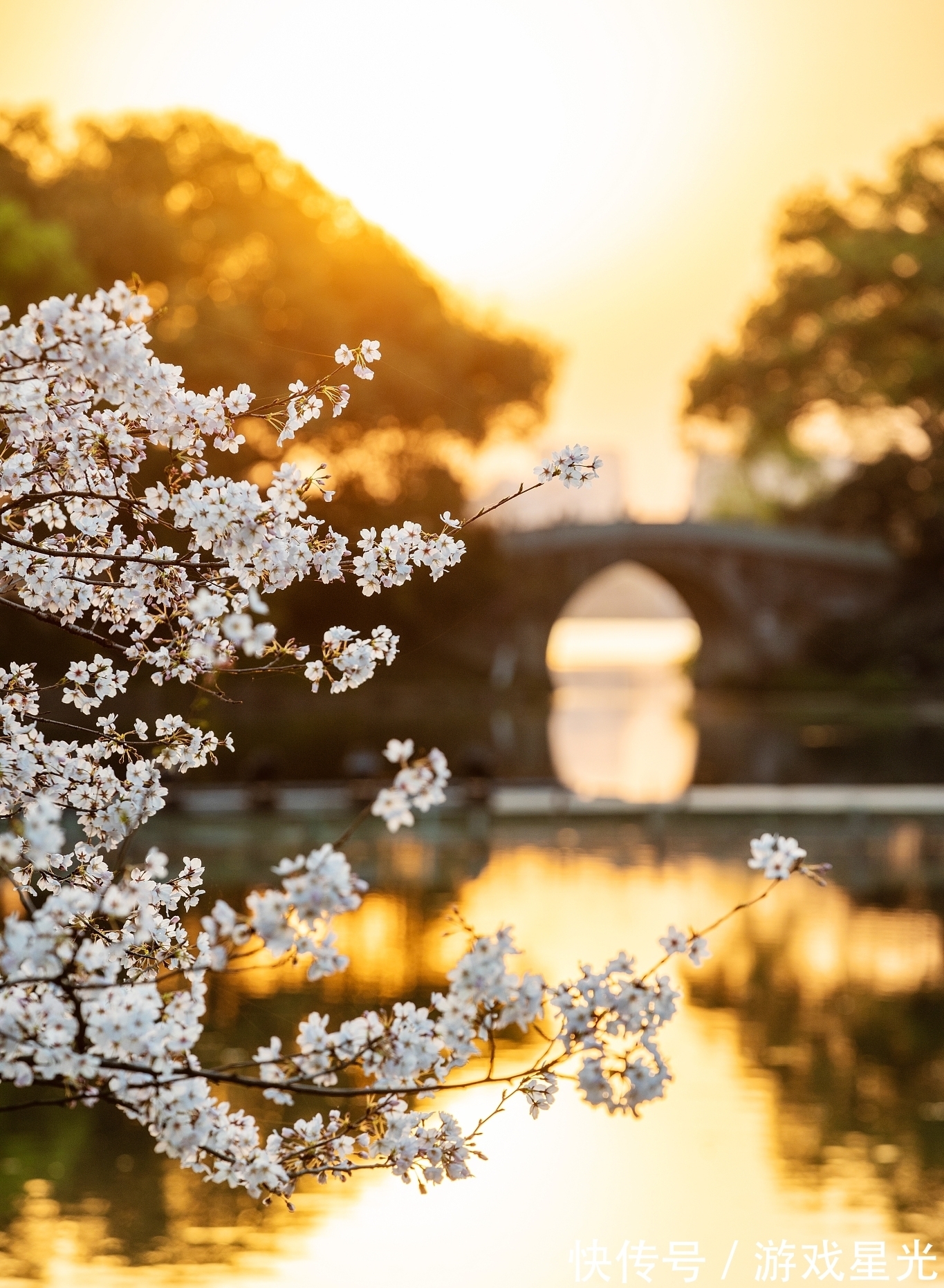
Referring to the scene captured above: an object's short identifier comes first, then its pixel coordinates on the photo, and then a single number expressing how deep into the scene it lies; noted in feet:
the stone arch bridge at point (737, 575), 193.77
